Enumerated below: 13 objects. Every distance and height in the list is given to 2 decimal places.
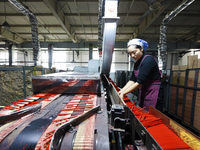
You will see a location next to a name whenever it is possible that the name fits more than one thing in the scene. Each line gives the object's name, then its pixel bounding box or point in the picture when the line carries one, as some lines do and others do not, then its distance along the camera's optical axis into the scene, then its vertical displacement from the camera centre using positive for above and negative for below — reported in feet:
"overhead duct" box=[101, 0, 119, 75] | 6.60 +2.90
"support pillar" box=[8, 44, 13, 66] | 32.50 +4.35
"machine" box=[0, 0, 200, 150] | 2.37 -1.64
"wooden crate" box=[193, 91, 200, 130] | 9.07 -3.56
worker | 5.11 -0.23
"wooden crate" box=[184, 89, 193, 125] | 9.95 -3.26
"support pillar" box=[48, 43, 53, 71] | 30.97 +4.27
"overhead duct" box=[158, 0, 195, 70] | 15.55 +4.12
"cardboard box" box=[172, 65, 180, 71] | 12.16 +0.50
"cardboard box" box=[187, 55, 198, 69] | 9.71 +1.00
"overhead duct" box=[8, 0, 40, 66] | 14.03 +6.60
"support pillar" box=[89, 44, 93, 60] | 32.63 +4.97
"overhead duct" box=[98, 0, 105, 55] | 13.51 +4.39
